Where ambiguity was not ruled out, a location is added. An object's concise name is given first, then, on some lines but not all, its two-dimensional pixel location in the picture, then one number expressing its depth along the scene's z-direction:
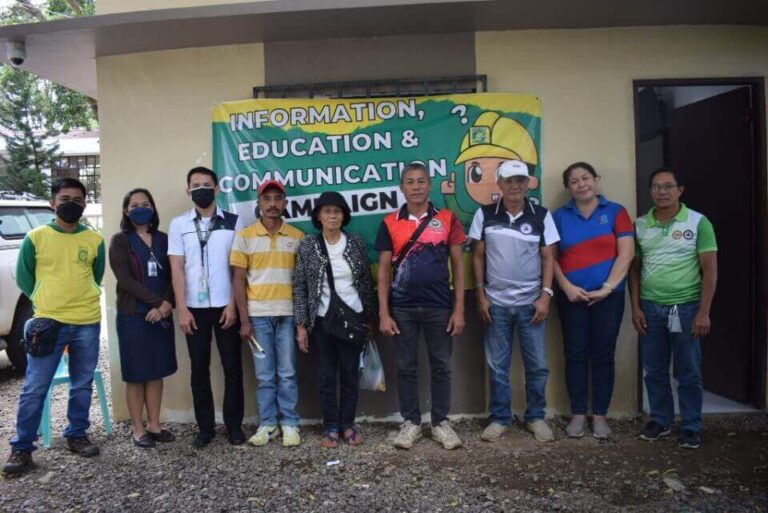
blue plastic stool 3.95
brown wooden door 4.35
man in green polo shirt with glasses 3.63
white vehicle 5.70
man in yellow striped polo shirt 3.74
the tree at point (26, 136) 25.75
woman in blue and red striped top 3.78
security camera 3.97
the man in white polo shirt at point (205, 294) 3.75
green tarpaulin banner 4.15
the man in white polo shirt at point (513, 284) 3.75
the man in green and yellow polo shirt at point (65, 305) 3.60
